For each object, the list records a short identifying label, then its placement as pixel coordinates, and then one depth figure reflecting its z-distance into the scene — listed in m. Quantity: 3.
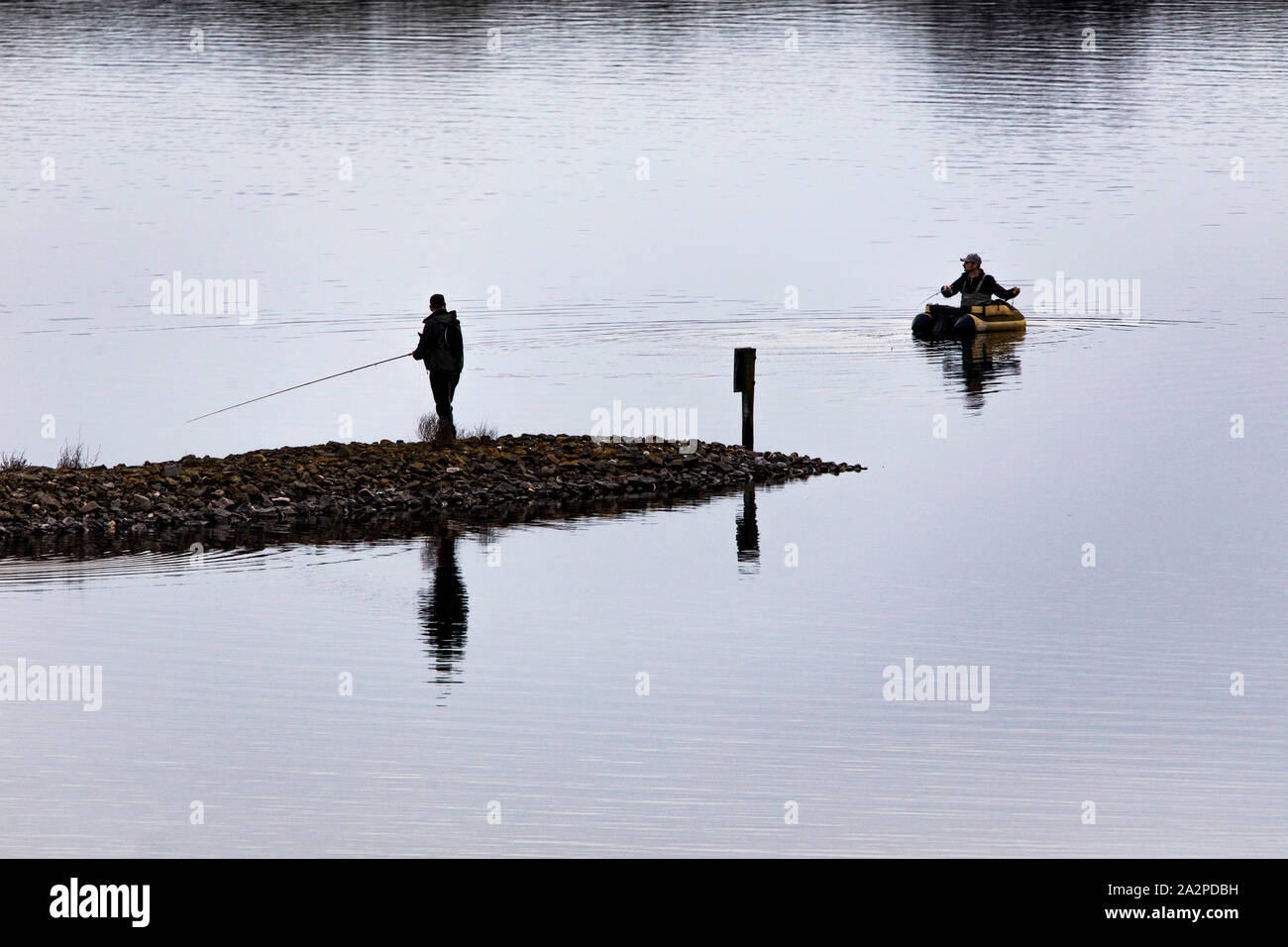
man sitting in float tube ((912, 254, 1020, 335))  45.09
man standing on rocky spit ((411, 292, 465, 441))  30.12
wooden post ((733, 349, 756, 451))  32.50
